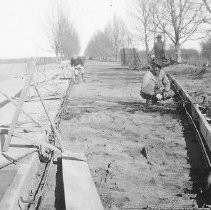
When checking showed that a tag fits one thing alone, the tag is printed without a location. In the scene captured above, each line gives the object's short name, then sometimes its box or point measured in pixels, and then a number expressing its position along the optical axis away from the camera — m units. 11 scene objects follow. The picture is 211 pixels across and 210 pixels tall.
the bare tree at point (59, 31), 71.75
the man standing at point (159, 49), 24.48
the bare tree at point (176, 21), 36.72
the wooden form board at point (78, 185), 4.29
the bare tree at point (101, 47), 104.81
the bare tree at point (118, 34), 93.94
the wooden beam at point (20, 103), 6.01
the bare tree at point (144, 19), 49.91
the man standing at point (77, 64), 21.81
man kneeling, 10.88
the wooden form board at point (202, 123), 6.35
